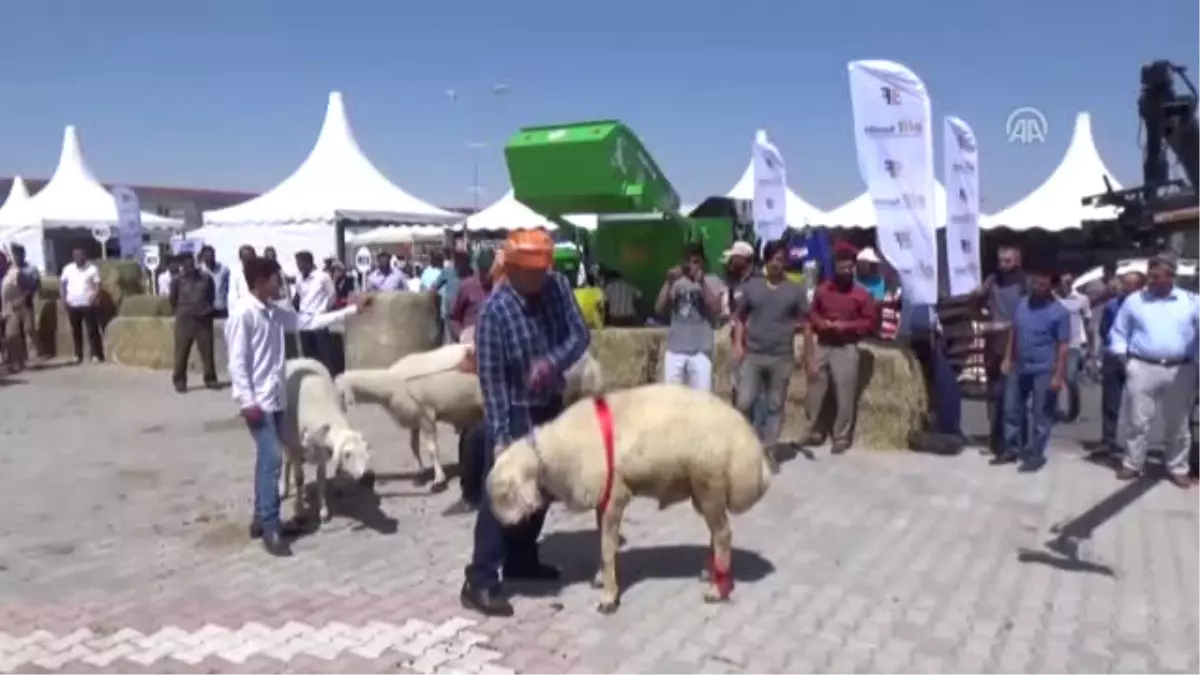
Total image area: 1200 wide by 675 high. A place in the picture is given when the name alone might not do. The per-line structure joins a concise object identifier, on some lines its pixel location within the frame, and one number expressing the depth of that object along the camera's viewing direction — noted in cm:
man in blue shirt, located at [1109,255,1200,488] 913
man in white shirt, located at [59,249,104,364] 1848
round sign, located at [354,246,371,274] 2311
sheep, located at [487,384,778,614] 573
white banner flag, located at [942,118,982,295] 1110
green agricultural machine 1313
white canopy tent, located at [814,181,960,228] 2886
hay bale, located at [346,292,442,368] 1458
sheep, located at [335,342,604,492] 868
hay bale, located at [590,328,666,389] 1226
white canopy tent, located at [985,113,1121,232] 2575
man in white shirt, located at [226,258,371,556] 700
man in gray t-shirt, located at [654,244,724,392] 1023
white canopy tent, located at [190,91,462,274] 2598
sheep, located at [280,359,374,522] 746
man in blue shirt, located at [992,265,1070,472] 966
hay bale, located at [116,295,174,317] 1883
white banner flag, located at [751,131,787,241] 1742
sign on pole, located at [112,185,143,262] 2323
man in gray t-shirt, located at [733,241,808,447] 963
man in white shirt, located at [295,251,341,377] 1443
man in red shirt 1021
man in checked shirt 585
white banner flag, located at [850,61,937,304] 1015
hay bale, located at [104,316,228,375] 1741
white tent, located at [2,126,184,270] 3020
